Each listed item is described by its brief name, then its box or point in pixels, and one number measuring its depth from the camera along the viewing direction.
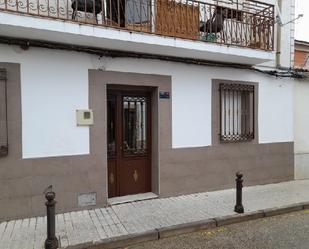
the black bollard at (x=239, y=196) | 4.87
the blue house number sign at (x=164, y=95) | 5.61
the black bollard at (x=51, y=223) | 3.61
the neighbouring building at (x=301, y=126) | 7.22
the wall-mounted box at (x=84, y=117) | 4.89
